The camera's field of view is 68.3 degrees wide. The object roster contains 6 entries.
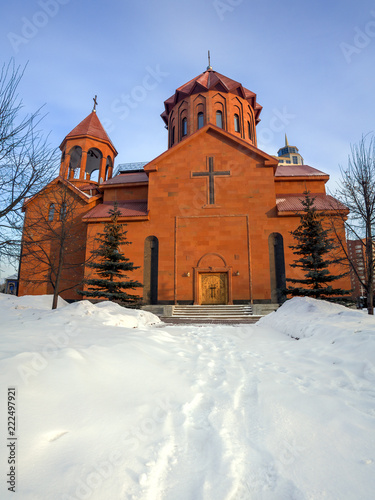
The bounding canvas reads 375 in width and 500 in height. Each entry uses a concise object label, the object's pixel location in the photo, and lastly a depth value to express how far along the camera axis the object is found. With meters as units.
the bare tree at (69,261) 19.66
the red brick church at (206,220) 17.28
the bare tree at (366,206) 8.95
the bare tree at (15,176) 6.42
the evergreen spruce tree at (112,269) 13.64
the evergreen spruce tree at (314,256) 12.34
